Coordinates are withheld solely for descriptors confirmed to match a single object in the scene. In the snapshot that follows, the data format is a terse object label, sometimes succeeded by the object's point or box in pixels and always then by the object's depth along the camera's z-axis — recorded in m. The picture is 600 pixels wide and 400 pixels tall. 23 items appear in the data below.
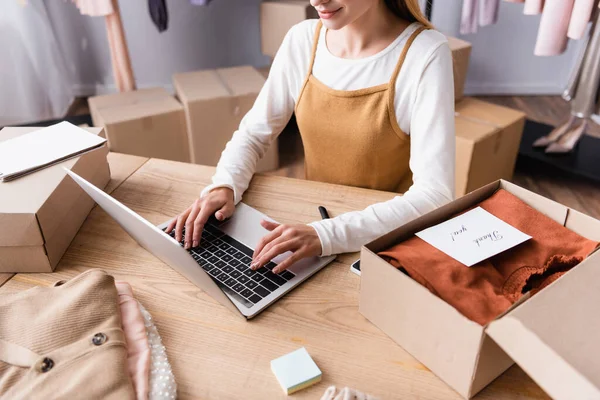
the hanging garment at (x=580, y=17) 2.02
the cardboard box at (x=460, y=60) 2.34
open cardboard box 0.50
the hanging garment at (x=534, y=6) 2.23
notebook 0.92
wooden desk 0.63
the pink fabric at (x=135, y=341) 0.62
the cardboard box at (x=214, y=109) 2.38
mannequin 2.15
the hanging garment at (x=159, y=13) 2.59
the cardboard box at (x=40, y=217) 0.81
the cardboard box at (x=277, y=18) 2.60
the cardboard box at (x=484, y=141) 2.11
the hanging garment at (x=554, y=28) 2.11
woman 0.91
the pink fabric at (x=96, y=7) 2.40
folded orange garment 0.61
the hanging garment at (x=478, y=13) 2.56
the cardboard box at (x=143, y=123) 2.24
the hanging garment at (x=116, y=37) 2.42
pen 0.96
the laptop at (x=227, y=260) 0.70
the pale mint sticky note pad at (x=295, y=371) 0.62
